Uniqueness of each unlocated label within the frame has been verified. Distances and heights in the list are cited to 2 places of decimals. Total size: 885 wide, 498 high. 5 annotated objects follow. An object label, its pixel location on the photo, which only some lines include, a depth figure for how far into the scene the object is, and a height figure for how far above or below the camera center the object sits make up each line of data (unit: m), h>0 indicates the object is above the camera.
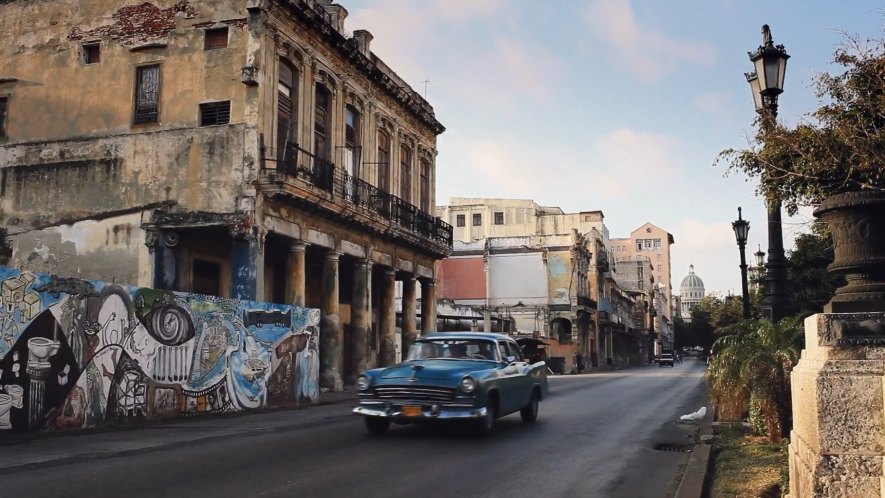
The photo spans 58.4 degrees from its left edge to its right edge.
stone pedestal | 4.54 -0.46
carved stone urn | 5.25 +0.57
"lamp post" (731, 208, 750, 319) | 20.19 +2.63
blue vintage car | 10.95 -0.73
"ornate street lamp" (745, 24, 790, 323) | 10.52 +3.02
